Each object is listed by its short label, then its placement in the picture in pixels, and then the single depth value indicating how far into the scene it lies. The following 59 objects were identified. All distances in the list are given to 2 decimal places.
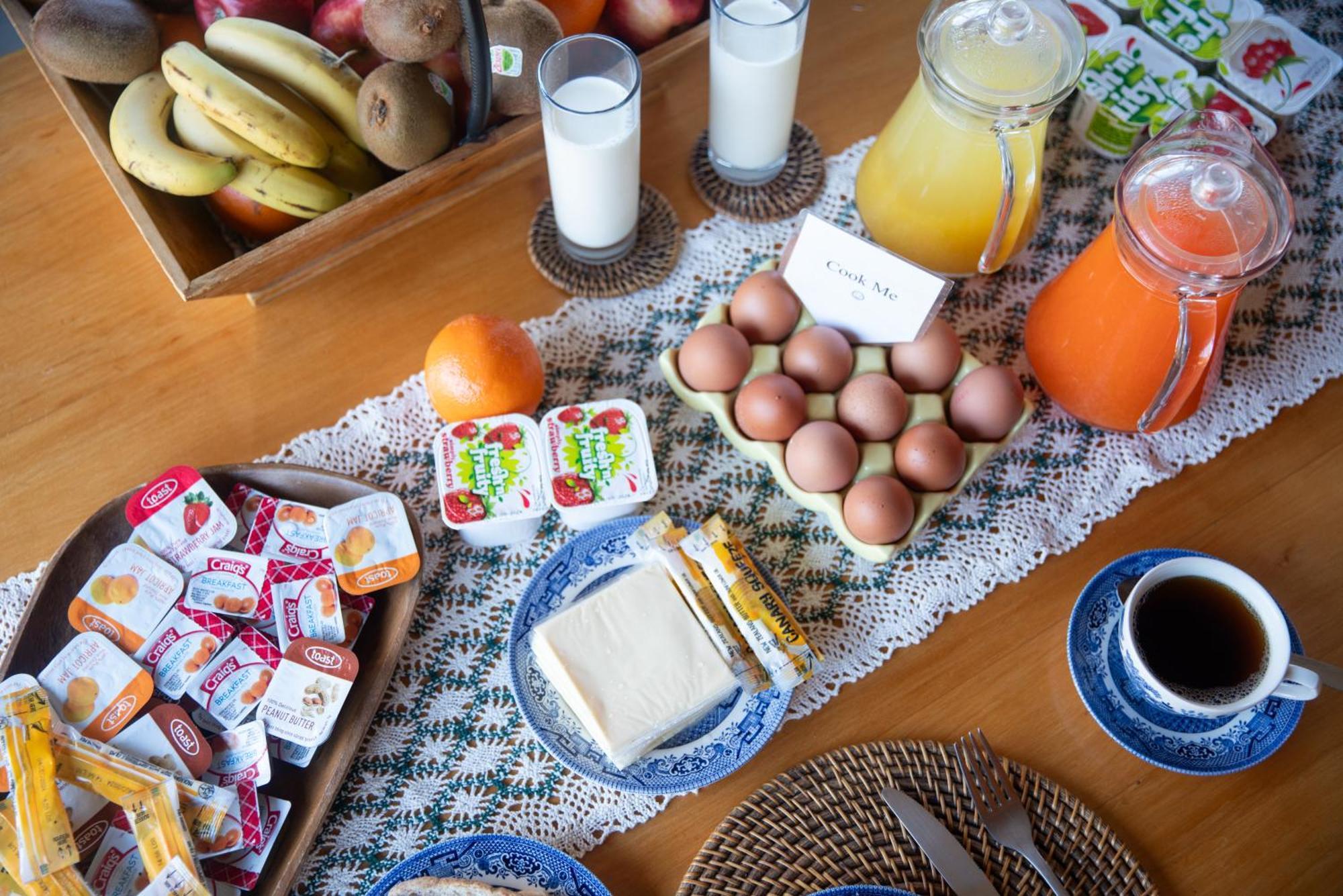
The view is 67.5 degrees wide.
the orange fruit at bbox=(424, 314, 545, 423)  0.96
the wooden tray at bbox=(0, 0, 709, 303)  0.96
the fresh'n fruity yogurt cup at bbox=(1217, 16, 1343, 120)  1.17
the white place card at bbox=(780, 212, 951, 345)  0.96
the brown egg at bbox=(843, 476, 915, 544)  0.92
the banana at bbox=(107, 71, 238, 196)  0.96
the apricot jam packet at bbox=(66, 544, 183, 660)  0.88
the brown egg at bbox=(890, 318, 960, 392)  0.99
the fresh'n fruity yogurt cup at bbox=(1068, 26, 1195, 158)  1.16
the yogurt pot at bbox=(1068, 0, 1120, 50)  1.20
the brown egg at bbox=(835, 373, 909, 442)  0.96
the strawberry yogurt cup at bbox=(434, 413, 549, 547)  0.93
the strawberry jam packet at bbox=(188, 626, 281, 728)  0.87
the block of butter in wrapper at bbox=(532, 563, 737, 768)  0.85
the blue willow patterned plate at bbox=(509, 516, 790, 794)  0.86
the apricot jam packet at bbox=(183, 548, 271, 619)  0.91
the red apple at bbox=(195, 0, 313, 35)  1.03
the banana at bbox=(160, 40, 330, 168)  0.94
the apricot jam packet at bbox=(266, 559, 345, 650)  0.90
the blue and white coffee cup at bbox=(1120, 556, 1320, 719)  0.81
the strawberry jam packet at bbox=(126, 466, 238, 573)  0.92
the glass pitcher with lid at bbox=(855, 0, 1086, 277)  0.90
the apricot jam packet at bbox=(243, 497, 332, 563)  0.94
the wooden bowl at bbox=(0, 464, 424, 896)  0.84
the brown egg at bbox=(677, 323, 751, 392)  0.99
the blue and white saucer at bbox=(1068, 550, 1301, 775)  0.88
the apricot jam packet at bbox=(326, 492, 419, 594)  0.91
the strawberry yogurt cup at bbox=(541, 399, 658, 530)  0.94
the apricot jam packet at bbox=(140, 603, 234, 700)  0.88
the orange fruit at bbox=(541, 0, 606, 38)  1.06
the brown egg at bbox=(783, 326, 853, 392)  0.99
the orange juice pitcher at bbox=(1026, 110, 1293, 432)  0.84
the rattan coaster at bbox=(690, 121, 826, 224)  1.17
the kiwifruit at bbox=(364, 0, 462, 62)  0.95
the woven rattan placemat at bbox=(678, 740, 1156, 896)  0.84
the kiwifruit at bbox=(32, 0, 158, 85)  0.98
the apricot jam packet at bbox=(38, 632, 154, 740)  0.85
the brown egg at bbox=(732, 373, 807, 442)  0.96
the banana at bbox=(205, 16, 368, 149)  1.00
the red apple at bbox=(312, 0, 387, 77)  1.03
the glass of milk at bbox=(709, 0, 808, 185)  1.03
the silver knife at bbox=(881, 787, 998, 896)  0.82
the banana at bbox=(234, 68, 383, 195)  1.01
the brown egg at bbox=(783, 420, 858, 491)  0.94
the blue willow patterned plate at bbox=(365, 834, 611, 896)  0.82
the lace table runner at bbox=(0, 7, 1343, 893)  0.89
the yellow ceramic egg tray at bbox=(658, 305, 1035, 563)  0.96
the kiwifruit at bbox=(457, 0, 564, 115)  0.99
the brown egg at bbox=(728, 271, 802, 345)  1.02
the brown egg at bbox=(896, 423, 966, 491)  0.94
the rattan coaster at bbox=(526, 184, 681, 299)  1.13
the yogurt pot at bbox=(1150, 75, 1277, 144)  1.16
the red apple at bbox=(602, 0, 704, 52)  1.11
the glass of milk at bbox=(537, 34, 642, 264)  0.96
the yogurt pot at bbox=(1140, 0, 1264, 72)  1.18
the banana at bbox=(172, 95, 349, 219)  0.99
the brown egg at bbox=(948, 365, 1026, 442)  0.97
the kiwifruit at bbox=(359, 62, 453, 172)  0.97
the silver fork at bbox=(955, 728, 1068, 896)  0.83
